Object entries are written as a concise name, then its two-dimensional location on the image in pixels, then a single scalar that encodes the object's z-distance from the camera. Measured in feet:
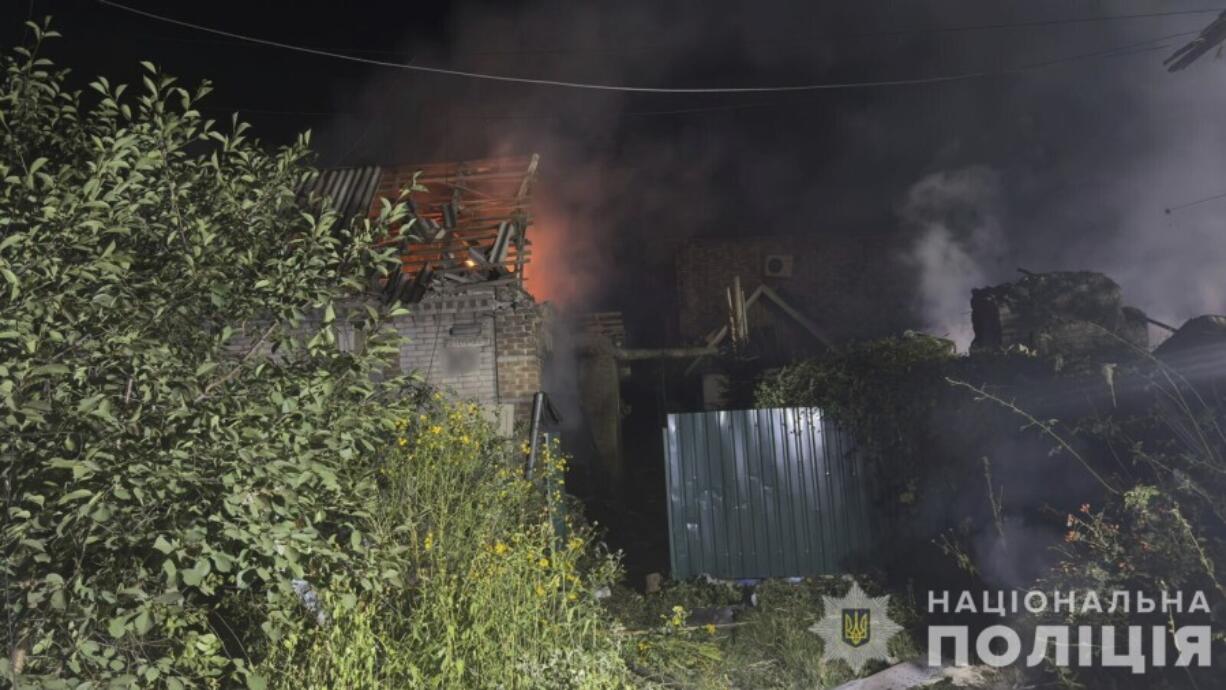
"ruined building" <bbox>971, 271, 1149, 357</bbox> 33.23
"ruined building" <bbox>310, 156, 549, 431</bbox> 34.09
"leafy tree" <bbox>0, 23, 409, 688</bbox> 8.93
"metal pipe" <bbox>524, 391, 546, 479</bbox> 25.19
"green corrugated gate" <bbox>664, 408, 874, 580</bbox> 26.25
